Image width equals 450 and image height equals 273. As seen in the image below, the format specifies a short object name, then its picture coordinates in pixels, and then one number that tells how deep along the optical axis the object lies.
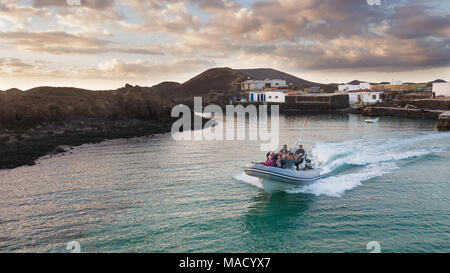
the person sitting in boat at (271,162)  15.80
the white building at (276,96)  92.10
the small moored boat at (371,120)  50.09
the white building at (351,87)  106.11
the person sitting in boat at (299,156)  16.81
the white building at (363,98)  81.62
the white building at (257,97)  103.19
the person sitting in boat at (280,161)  15.88
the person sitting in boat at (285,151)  17.30
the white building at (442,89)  71.81
